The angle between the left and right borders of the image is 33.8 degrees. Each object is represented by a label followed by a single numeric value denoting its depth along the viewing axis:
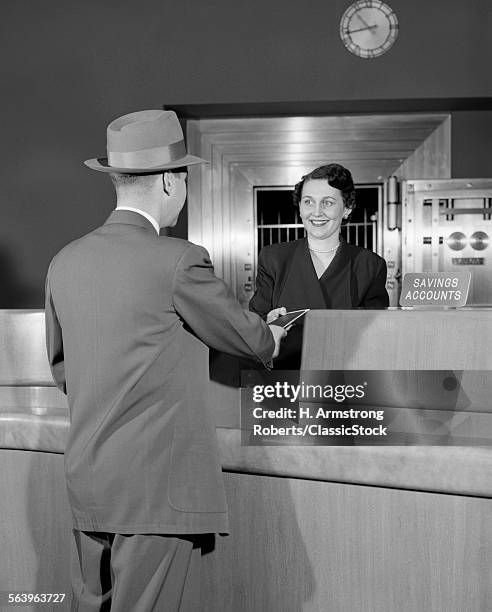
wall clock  4.60
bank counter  1.78
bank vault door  4.62
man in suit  1.63
